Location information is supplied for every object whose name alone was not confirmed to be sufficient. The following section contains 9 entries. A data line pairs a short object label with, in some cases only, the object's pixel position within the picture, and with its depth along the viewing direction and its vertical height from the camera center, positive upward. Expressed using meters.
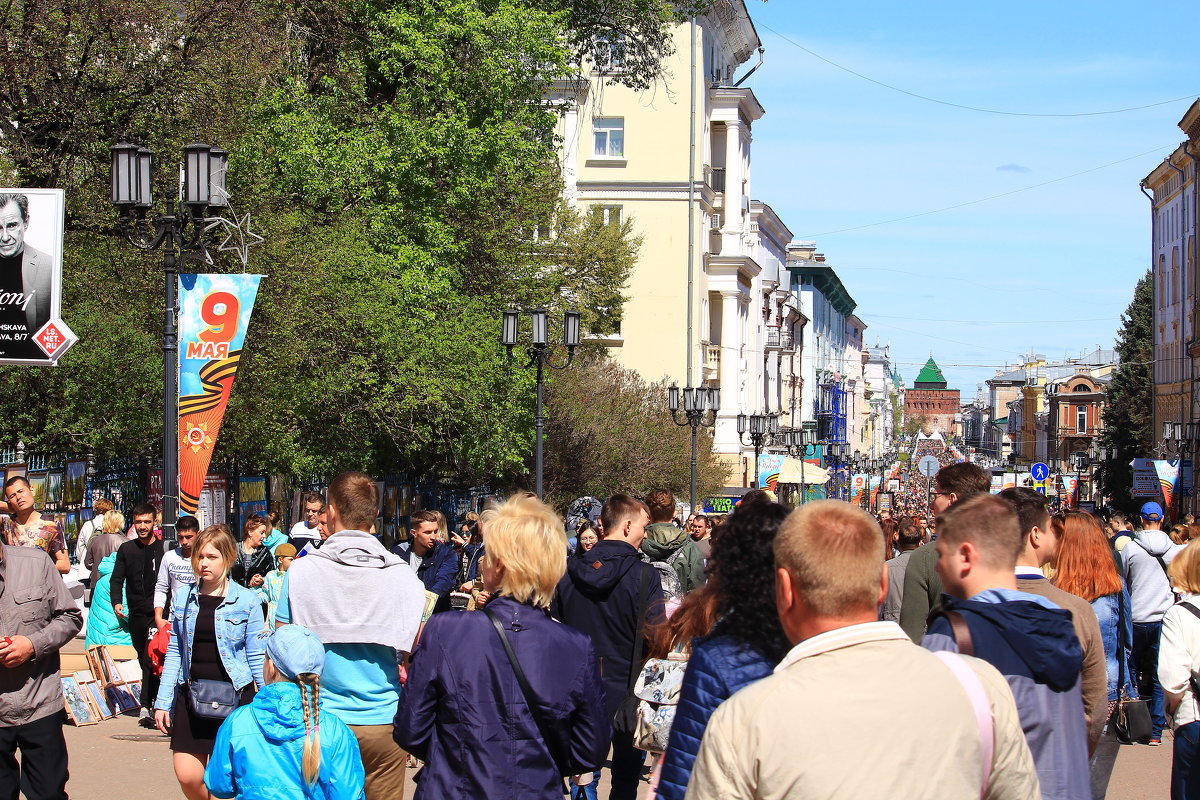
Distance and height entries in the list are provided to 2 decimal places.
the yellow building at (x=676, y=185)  49.53 +8.53
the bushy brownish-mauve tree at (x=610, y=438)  35.56 -0.54
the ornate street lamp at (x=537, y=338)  23.77 +1.38
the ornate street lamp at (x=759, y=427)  37.44 -0.19
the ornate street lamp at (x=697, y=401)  31.80 +0.42
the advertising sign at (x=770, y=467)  44.06 -1.58
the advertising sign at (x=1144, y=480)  47.25 -1.94
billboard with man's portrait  14.52 +1.52
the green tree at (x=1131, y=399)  73.19 +1.36
